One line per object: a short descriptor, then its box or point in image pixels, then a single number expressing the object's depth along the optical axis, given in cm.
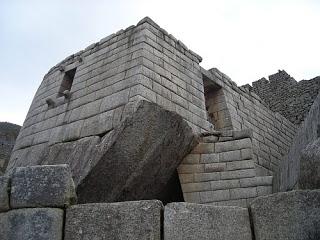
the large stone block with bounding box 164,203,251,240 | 265
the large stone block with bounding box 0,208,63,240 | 271
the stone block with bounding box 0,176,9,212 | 287
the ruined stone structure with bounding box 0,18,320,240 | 272
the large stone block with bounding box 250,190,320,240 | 256
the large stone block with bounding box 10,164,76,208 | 283
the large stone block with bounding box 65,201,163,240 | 267
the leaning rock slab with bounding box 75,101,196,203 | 476
